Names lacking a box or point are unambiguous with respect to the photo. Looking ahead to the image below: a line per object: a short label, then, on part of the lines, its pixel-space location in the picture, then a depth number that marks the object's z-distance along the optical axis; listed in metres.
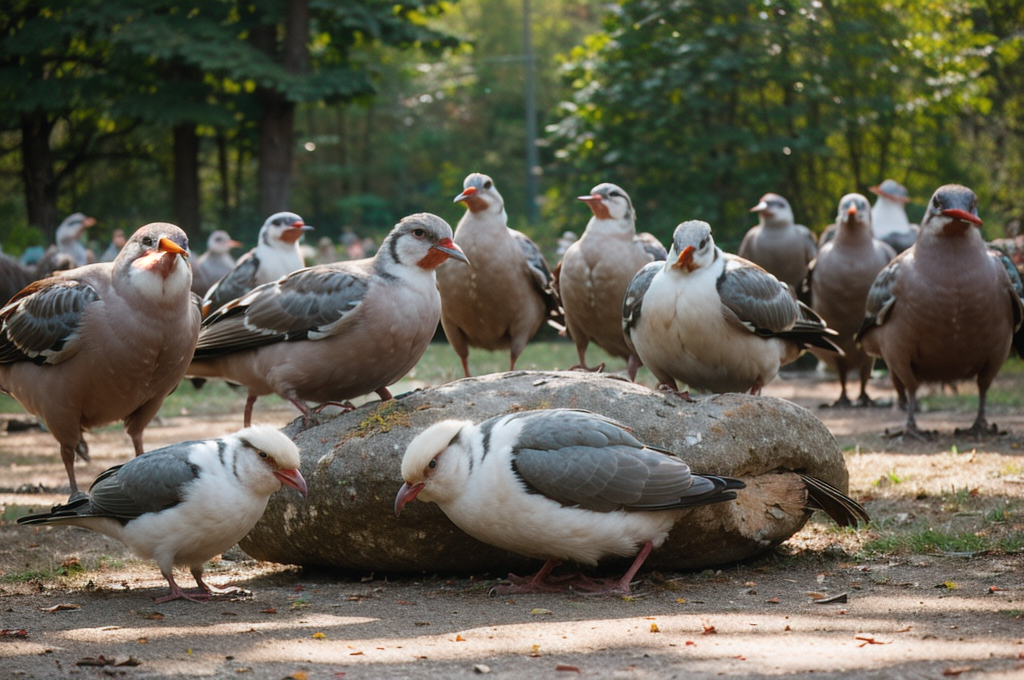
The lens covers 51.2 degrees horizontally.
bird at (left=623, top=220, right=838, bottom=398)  6.23
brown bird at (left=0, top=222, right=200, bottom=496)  6.12
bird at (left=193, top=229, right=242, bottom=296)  15.96
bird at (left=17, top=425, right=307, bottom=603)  4.84
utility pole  34.62
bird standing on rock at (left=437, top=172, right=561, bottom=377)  8.42
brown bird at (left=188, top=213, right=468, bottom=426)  6.26
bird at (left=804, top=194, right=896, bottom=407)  10.82
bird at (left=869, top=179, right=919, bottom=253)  14.28
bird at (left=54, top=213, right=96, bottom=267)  18.52
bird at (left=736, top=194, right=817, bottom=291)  13.33
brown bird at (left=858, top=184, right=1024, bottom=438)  8.38
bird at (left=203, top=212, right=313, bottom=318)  9.95
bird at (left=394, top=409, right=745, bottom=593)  4.77
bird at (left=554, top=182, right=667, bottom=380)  8.21
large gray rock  5.32
